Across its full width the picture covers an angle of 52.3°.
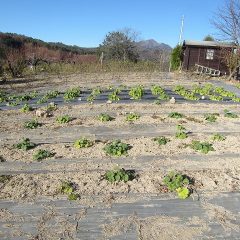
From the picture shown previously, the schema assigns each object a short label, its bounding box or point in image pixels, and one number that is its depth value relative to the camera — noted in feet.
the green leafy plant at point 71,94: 31.52
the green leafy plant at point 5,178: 14.44
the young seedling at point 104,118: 23.64
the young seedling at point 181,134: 19.85
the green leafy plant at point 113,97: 30.96
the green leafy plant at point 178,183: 13.23
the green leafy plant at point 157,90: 34.93
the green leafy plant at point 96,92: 34.13
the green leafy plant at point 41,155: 16.68
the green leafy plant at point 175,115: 24.60
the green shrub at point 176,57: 70.61
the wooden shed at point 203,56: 68.12
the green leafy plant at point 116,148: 17.26
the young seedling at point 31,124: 22.01
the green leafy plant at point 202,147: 17.79
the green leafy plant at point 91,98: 30.61
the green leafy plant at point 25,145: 17.94
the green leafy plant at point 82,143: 18.20
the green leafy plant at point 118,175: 14.27
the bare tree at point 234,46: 54.76
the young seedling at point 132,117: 23.94
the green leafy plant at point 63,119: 23.24
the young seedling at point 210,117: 24.12
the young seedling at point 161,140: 18.83
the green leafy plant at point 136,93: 32.10
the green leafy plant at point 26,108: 26.74
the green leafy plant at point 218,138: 19.76
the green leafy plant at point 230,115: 25.57
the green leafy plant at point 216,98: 32.57
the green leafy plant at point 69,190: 13.04
